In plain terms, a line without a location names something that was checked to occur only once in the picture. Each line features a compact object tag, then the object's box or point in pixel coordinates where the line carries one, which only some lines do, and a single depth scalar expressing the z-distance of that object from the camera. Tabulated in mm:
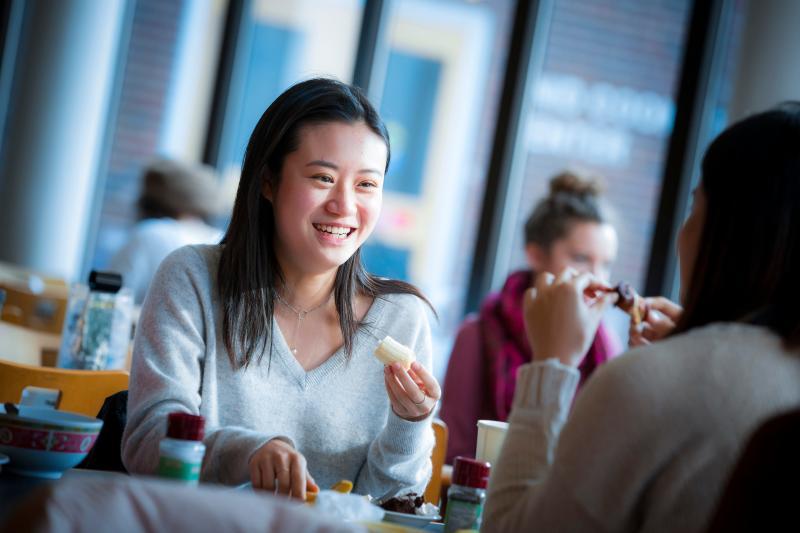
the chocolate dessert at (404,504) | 3089
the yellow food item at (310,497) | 2987
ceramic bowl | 2988
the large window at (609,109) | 6484
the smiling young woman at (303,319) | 3267
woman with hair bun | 4267
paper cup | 3180
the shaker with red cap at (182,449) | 2894
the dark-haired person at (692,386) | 2774
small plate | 3041
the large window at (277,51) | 7758
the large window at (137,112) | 8268
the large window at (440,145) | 7177
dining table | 2873
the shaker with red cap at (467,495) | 3016
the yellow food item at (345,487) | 3061
